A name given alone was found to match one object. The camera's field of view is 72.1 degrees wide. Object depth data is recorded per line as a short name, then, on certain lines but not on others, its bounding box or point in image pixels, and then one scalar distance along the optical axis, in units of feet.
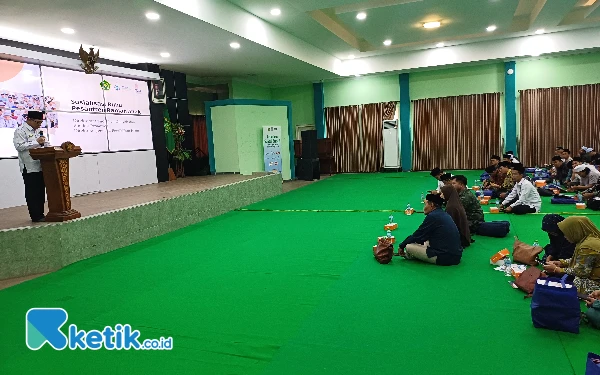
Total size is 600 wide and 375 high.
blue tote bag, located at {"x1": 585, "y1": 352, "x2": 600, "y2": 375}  6.11
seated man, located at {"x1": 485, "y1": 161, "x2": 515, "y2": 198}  25.02
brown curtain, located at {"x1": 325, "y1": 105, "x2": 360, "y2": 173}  48.78
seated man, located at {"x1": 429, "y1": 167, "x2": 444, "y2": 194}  21.32
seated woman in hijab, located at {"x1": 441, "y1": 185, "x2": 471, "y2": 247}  15.49
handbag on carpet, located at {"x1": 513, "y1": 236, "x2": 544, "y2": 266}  13.20
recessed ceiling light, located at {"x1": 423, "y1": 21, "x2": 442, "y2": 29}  32.07
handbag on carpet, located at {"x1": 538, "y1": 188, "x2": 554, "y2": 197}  25.92
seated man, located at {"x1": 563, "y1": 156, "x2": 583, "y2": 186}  26.40
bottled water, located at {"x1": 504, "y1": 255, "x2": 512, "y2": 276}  12.62
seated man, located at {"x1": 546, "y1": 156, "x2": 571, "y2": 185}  28.37
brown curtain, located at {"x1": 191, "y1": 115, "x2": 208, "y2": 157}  44.88
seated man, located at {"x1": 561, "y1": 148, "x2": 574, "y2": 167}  28.38
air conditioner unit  46.47
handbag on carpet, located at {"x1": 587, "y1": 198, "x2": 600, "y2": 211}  21.08
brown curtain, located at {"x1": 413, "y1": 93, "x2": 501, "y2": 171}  43.37
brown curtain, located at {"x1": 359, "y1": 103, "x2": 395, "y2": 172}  47.44
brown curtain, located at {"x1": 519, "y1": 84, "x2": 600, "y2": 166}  39.75
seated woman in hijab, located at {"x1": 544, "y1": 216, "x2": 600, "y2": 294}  10.03
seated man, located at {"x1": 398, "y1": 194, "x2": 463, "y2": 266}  13.55
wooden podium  16.31
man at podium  16.33
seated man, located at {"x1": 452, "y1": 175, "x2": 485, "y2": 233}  17.57
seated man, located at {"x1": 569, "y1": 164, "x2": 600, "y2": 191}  24.54
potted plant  35.68
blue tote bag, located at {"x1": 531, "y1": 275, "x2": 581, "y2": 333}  8.77
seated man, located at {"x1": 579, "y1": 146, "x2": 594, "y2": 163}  29.41
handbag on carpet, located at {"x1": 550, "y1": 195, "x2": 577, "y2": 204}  23.49
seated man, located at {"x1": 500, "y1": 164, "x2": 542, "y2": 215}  21.03
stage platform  15.71
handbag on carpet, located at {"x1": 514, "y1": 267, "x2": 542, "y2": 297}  11.05
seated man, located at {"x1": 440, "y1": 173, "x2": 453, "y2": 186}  18.37
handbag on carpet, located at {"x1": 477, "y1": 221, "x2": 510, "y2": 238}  16.99
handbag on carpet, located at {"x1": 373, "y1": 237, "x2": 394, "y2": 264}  14.35
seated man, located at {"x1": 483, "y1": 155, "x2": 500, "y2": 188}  27.76
